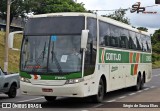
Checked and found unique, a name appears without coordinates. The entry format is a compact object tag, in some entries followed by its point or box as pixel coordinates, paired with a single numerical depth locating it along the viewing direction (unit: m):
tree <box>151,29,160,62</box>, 90.32
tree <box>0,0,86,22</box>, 67.56
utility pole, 28.04
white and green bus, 14.01
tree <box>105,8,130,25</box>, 79.49
